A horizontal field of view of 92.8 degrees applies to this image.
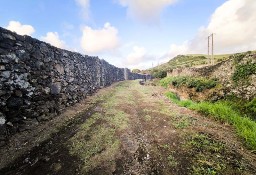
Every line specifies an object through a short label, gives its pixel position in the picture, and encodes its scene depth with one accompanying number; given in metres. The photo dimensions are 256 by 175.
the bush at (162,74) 23.12
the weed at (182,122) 3.98
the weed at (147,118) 4.62
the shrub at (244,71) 6.41
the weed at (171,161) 2.62
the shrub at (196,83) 8.35
